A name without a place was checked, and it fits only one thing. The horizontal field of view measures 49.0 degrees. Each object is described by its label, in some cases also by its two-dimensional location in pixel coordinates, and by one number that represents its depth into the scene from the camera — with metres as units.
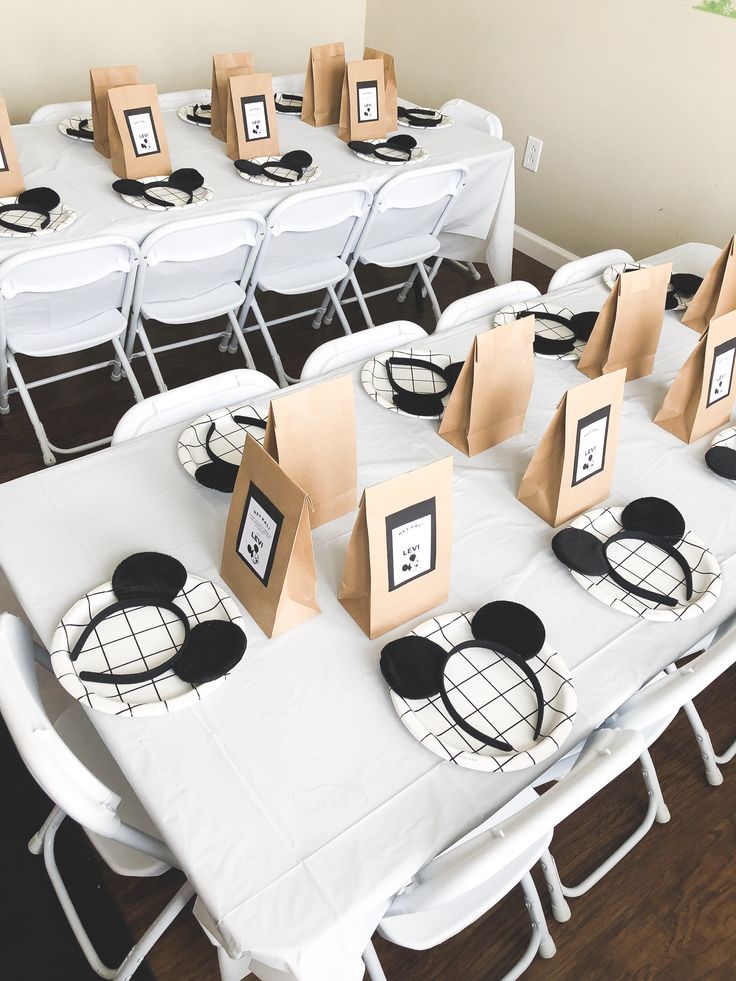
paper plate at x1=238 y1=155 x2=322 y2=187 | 3.05
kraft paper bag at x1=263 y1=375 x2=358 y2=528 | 1.58
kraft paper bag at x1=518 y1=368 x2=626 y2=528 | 1.71
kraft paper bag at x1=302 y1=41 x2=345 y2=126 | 3.46
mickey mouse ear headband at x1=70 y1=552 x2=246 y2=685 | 1.38
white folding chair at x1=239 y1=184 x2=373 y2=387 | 2.89
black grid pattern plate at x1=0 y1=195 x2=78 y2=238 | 2.52
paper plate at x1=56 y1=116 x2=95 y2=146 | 3.14
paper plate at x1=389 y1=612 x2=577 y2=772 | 1.32
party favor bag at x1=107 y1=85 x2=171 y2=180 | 2.84
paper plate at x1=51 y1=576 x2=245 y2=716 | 1.34
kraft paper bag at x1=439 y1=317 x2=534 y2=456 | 1.88
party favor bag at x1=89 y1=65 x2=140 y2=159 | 2.96
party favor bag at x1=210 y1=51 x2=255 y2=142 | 3.24
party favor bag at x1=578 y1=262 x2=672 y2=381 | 2.20
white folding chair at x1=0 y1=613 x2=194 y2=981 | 1.19
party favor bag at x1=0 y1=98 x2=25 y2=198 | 2.62
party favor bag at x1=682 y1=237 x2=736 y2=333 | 2.48
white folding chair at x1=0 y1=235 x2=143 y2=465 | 2.42
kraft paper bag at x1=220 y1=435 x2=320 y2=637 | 1.39
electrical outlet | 4.38
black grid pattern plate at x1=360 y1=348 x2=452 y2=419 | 2.10
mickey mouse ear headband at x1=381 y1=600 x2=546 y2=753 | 1.39
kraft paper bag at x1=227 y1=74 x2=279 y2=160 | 3.12
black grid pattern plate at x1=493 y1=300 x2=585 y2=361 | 2.34
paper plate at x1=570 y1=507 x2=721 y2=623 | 1.60
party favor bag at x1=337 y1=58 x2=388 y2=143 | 3.40
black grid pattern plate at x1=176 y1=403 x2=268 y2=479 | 1.83
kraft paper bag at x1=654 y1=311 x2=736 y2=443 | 2.01
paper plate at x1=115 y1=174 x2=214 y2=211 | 2.78
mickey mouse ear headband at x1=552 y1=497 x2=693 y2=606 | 1.65
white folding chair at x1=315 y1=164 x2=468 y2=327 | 3.15
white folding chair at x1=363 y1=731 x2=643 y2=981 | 1.15
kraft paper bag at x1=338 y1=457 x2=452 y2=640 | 1.42
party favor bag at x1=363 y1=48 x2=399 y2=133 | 3.49
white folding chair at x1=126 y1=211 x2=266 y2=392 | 2.65
